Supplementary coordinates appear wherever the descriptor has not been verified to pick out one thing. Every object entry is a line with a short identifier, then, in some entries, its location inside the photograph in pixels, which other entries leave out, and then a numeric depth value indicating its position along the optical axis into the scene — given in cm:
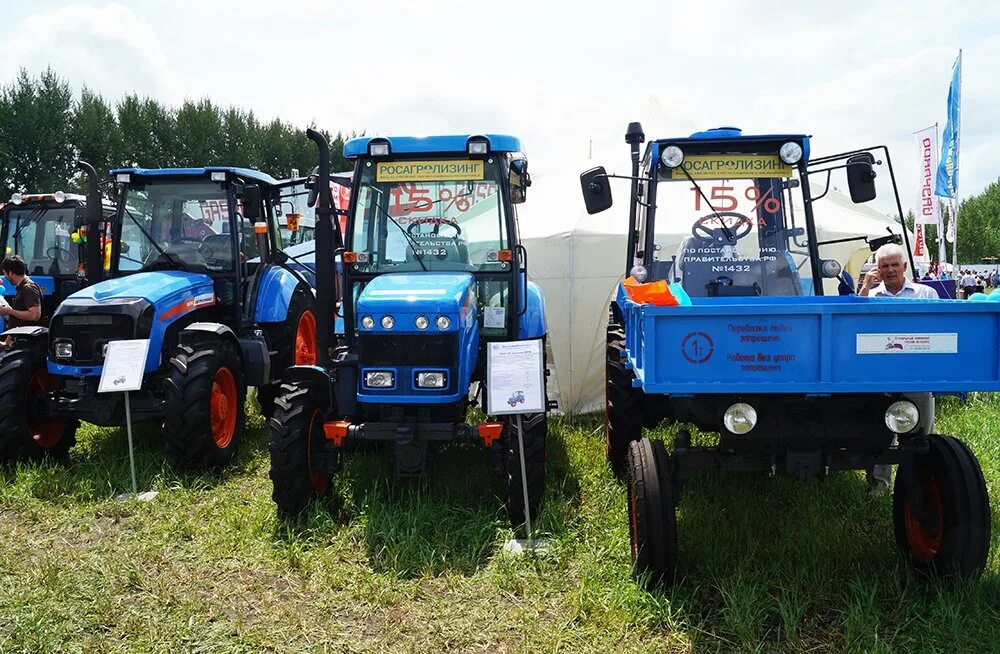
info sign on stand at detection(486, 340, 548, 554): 405
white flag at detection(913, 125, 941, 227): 1424
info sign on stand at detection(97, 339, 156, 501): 490
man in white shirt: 446
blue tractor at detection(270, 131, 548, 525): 416
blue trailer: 298
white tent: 733
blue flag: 1241
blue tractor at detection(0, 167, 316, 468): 516
